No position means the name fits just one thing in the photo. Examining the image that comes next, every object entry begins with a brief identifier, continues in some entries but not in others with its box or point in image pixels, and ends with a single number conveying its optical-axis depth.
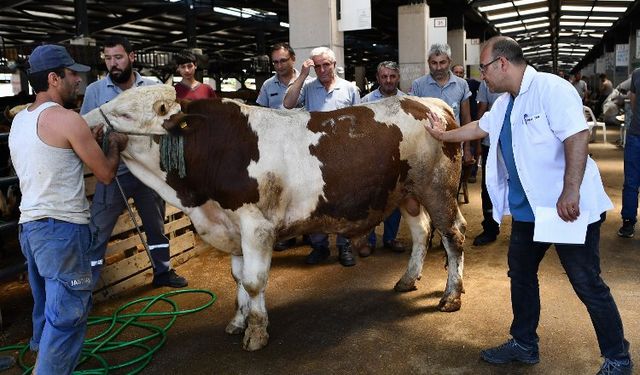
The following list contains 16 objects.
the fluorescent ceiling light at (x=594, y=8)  19.12
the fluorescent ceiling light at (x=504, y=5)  17.69
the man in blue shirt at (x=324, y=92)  4.93
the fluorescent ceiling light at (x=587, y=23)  22.98
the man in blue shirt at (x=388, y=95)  5.24
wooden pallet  4.69
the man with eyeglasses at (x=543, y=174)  2.72
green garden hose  3.47
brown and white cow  3.47
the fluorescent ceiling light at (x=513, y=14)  19.41
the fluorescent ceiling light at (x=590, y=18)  21.37
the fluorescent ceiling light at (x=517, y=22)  21.41
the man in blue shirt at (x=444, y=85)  5.22
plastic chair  12.34
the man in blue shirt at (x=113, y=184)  4.27
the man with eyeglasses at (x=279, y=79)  5.21
